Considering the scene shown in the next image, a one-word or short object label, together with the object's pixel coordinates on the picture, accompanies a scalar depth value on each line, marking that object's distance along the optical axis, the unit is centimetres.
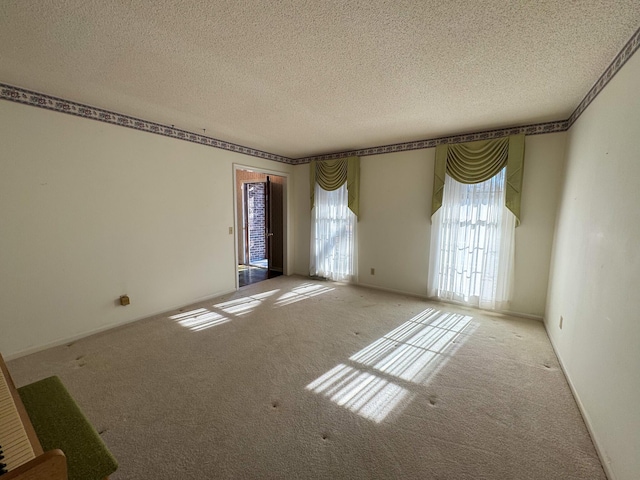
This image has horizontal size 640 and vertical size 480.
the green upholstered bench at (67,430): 99
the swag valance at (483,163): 316
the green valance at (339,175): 445
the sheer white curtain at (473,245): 334
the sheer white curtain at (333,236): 466
